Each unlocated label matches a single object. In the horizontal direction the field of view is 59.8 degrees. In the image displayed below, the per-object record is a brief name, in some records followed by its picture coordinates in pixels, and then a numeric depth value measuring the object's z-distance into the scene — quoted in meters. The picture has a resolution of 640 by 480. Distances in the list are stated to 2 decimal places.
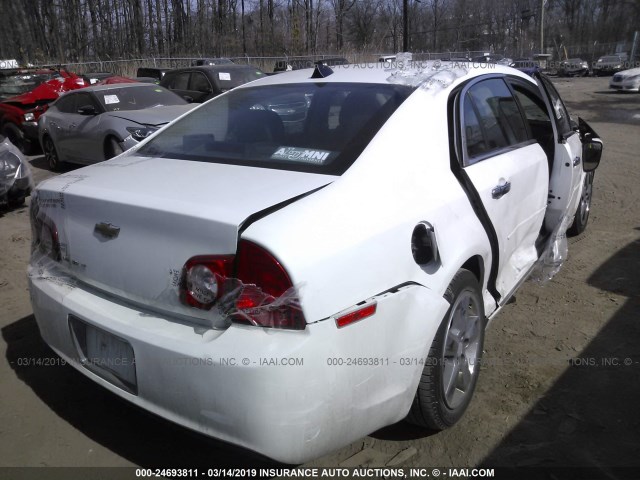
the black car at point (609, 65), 35.78
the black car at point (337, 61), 23.42
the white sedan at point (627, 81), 20.69
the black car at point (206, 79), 11.71
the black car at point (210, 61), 18.11
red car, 12.16
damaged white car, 1.88
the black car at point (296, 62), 26.02
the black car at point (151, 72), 19.14
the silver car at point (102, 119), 8.23
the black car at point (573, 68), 37.41
